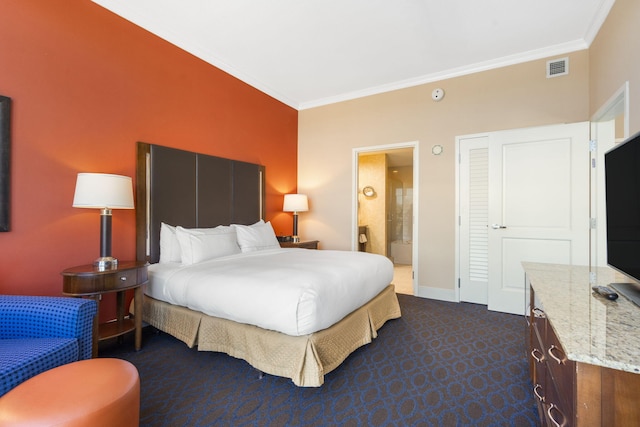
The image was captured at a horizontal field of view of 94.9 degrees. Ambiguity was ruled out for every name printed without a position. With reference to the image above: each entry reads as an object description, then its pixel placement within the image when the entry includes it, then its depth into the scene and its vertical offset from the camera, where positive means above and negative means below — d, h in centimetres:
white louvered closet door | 375 -4
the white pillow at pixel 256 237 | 349 -29
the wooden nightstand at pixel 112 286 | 210 -55
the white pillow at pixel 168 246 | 296 -33
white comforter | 186 -54
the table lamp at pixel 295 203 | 469 +18
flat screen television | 129 +2
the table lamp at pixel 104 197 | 224 +12
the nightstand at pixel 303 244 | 430 -46
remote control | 127 -34
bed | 189 -51
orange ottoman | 104 -71
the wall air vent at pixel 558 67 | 336 +171
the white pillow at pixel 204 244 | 287 -31
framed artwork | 207 +37
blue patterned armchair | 151 -63
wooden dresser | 77 -41
